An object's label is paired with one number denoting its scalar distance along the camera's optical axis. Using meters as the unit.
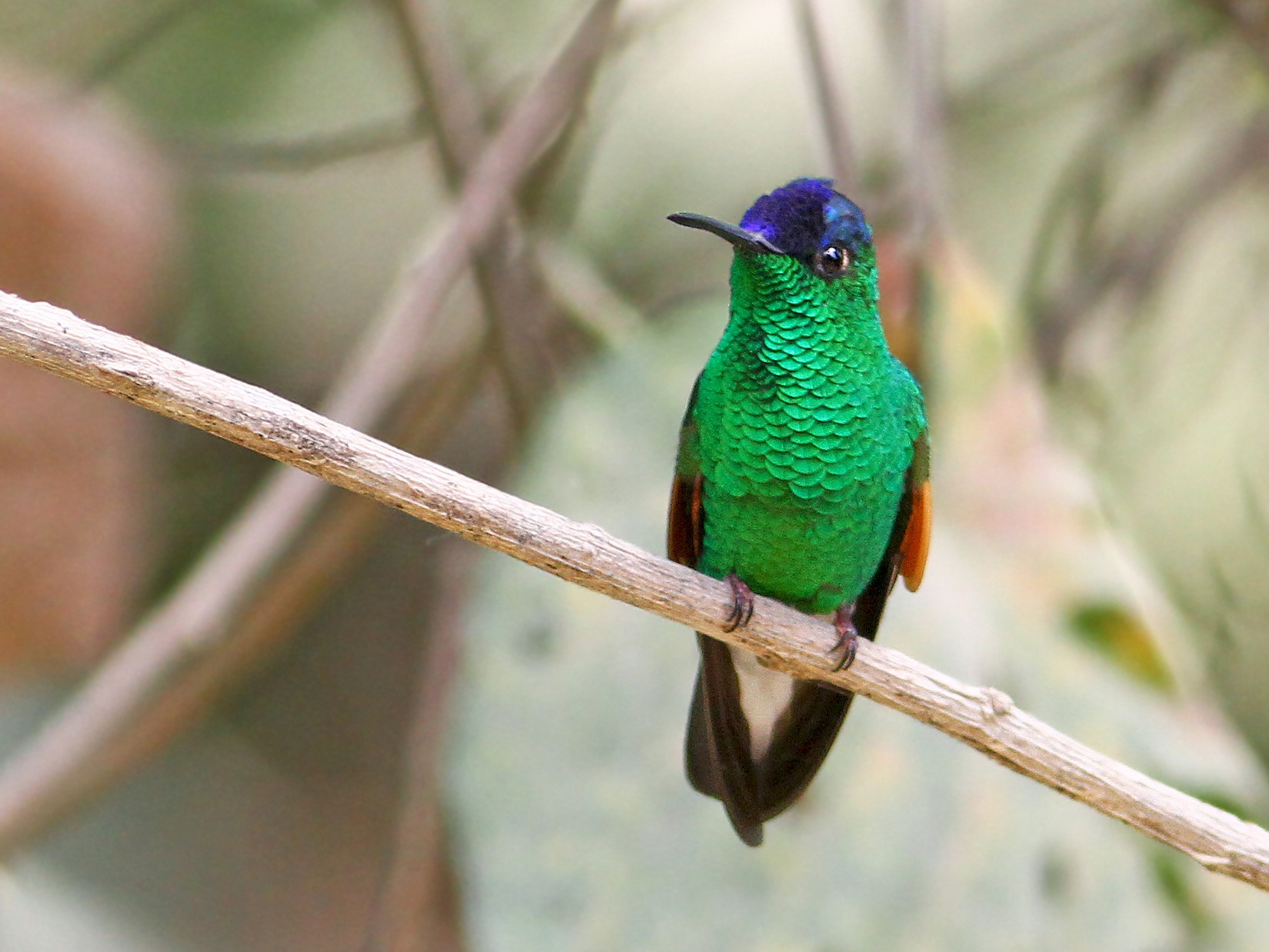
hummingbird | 4.79
